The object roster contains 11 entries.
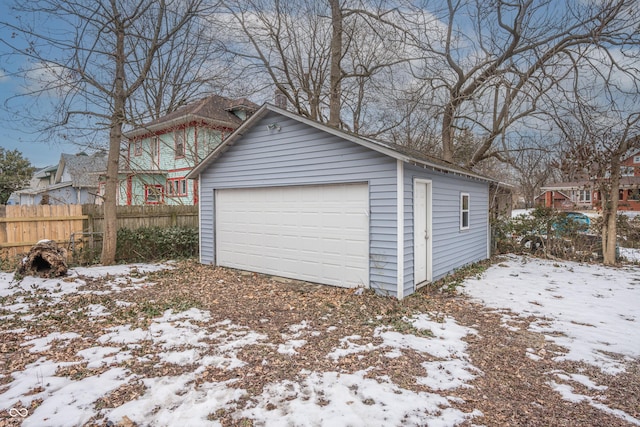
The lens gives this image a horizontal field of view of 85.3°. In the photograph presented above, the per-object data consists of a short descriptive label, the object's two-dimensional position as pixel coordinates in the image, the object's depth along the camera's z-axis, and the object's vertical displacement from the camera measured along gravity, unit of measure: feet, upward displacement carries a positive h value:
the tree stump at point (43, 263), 24.38 -3.93
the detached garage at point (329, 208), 21.03 -0.21
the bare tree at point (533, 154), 34.40 +6.39
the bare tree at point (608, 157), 26.41 +4.27
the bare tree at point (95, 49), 27.22 +12.90
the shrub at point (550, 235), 34.86 -3.34
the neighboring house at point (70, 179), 78.89 +6.50
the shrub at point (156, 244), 32.37 -3.60
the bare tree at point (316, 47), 41.68 +21.23
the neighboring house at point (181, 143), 56.03 +10.89
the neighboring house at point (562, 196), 101.03 +2.49
